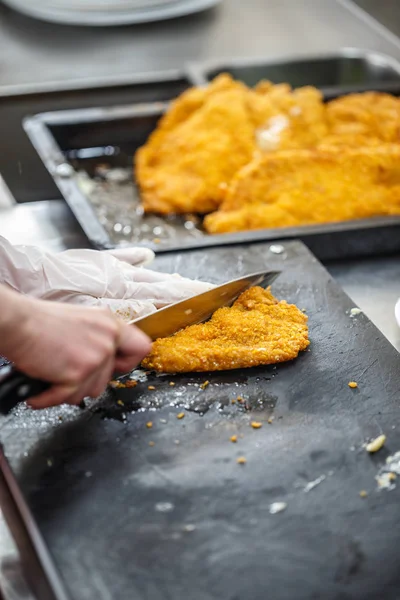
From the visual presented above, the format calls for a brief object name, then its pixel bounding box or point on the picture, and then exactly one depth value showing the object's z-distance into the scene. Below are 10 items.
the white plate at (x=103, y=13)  2.96
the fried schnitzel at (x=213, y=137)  2.13
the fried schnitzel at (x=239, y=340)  1.34
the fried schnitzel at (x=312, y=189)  1.93
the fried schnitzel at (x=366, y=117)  2.21
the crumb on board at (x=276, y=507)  1.10
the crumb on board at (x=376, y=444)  1.20
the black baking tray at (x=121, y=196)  1.80
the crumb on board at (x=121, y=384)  1.31
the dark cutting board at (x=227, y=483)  1.01
